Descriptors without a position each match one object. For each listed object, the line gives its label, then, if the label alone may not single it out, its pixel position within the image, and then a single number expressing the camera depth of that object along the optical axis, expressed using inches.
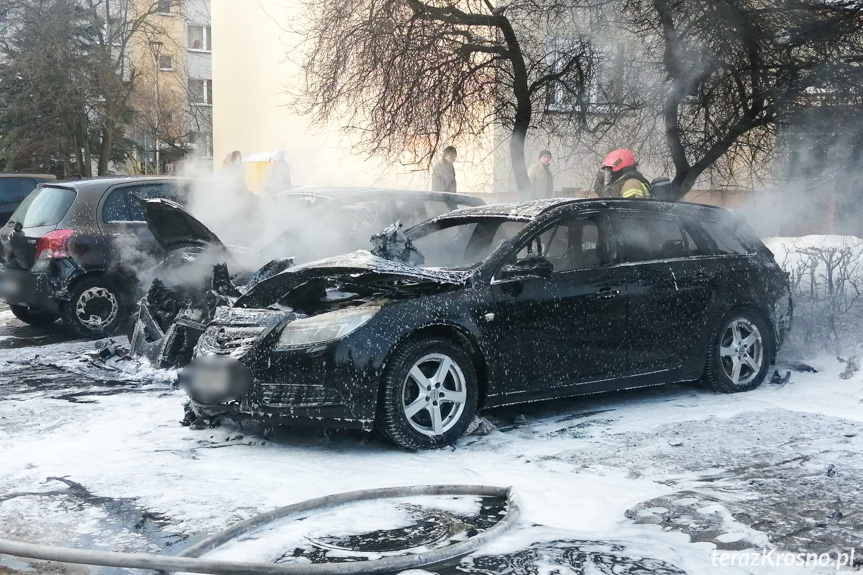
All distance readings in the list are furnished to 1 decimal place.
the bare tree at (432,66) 481.7
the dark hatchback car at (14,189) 755.4
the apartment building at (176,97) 1909.4
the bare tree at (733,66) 436.5
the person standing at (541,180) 595.2
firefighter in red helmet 399.2
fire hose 156.7
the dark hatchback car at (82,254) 435.5
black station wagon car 242.5
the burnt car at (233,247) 351.6
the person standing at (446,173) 561.0
